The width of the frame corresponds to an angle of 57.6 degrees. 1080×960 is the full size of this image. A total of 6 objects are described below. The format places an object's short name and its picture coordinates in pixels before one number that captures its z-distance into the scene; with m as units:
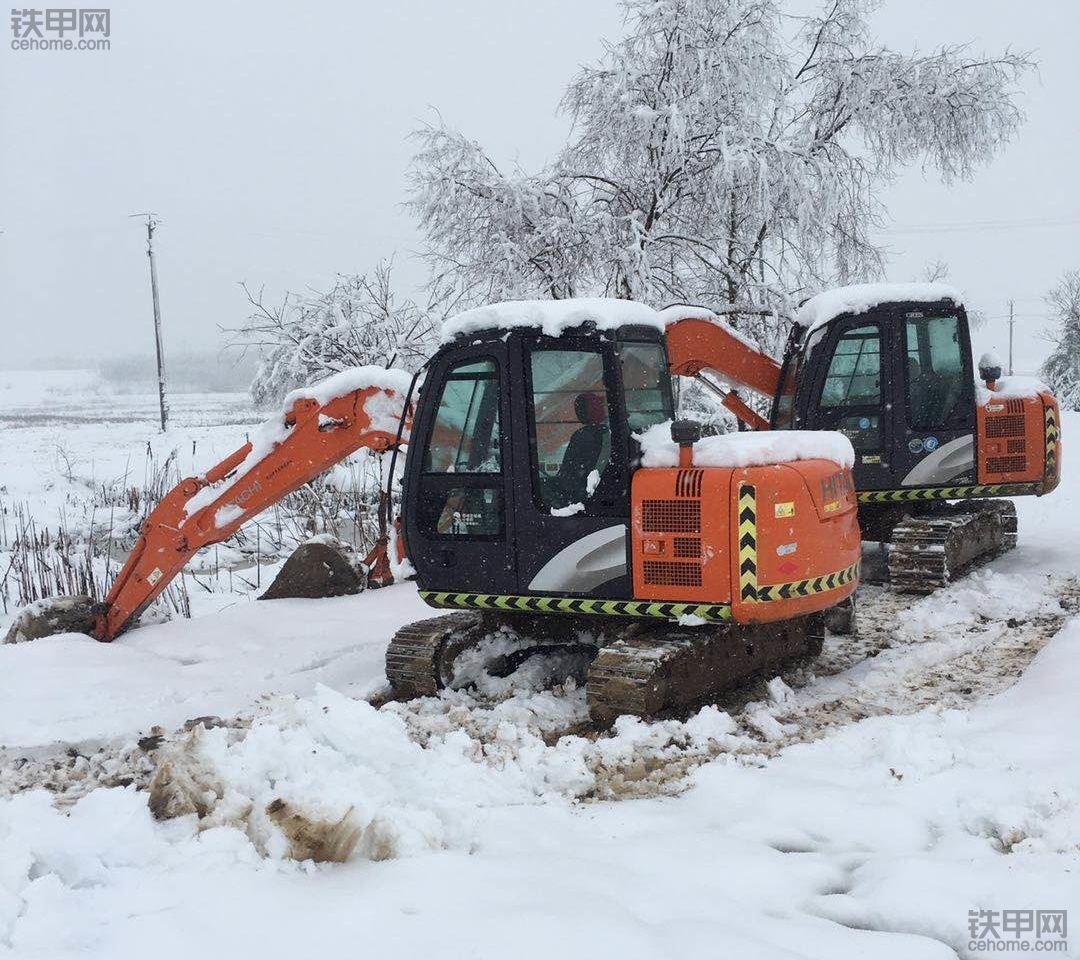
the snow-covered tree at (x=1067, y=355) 42.56
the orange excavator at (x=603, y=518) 5.38
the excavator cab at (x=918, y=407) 9.21
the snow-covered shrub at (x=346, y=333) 14.53
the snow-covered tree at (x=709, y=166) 13.46
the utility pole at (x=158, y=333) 38.53
